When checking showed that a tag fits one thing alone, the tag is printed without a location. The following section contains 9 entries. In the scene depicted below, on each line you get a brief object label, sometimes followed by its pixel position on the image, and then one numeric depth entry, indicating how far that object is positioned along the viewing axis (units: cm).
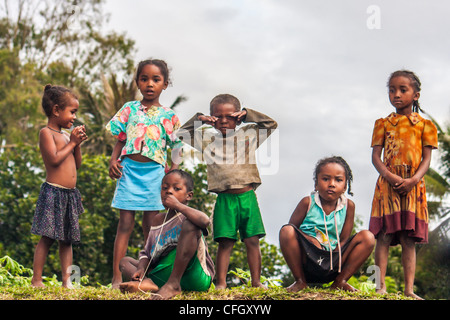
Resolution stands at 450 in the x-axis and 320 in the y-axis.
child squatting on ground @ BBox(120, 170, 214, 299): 447
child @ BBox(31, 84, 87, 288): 541
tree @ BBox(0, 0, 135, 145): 2152
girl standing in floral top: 558
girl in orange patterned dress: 532
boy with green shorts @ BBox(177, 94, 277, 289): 528
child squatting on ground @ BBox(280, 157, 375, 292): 484
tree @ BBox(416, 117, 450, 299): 1742
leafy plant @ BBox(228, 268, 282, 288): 649
